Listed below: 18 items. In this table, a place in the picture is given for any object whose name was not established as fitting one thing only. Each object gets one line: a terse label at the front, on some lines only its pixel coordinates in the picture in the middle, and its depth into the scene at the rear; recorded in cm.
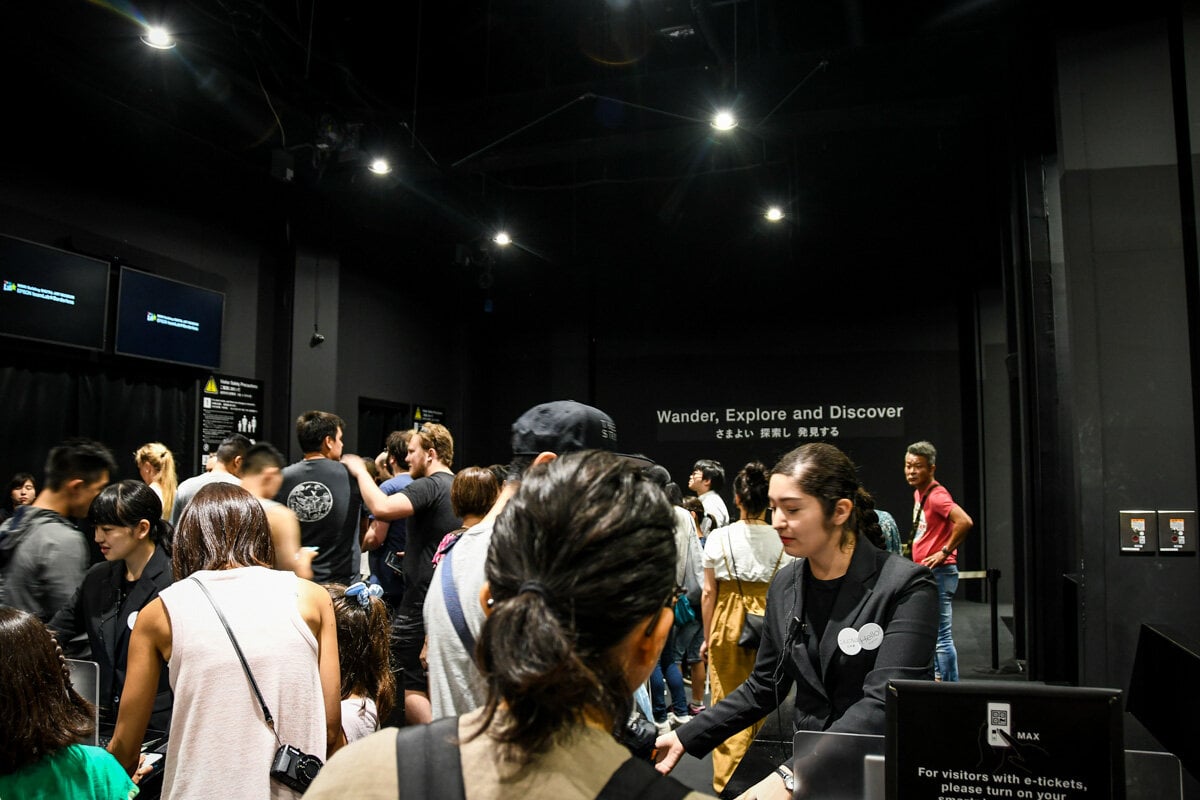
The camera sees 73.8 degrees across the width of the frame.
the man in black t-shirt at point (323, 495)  406
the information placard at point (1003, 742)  108
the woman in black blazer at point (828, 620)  164
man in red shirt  514
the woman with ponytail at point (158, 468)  424
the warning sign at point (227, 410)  634
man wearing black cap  148
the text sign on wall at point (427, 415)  928
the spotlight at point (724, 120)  561
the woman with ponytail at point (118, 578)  242
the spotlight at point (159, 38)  460
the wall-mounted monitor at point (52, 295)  479
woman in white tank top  169
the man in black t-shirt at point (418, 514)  329
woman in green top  138
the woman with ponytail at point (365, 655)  240
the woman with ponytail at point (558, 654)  71
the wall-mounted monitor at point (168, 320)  559
